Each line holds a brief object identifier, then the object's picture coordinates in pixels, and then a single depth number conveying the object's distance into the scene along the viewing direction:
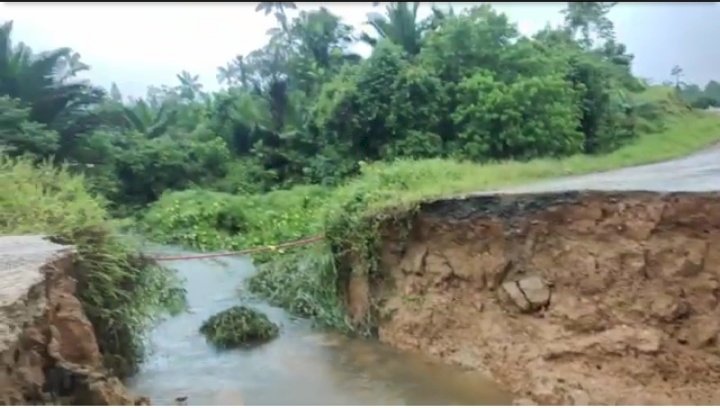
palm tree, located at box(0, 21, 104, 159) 11.00
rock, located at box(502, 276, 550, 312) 6.92
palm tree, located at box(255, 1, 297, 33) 19.08
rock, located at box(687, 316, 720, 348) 6.08
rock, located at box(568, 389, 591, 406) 6.07
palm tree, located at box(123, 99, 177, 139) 15.17
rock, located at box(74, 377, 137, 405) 4.26
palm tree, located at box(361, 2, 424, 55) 15.46
